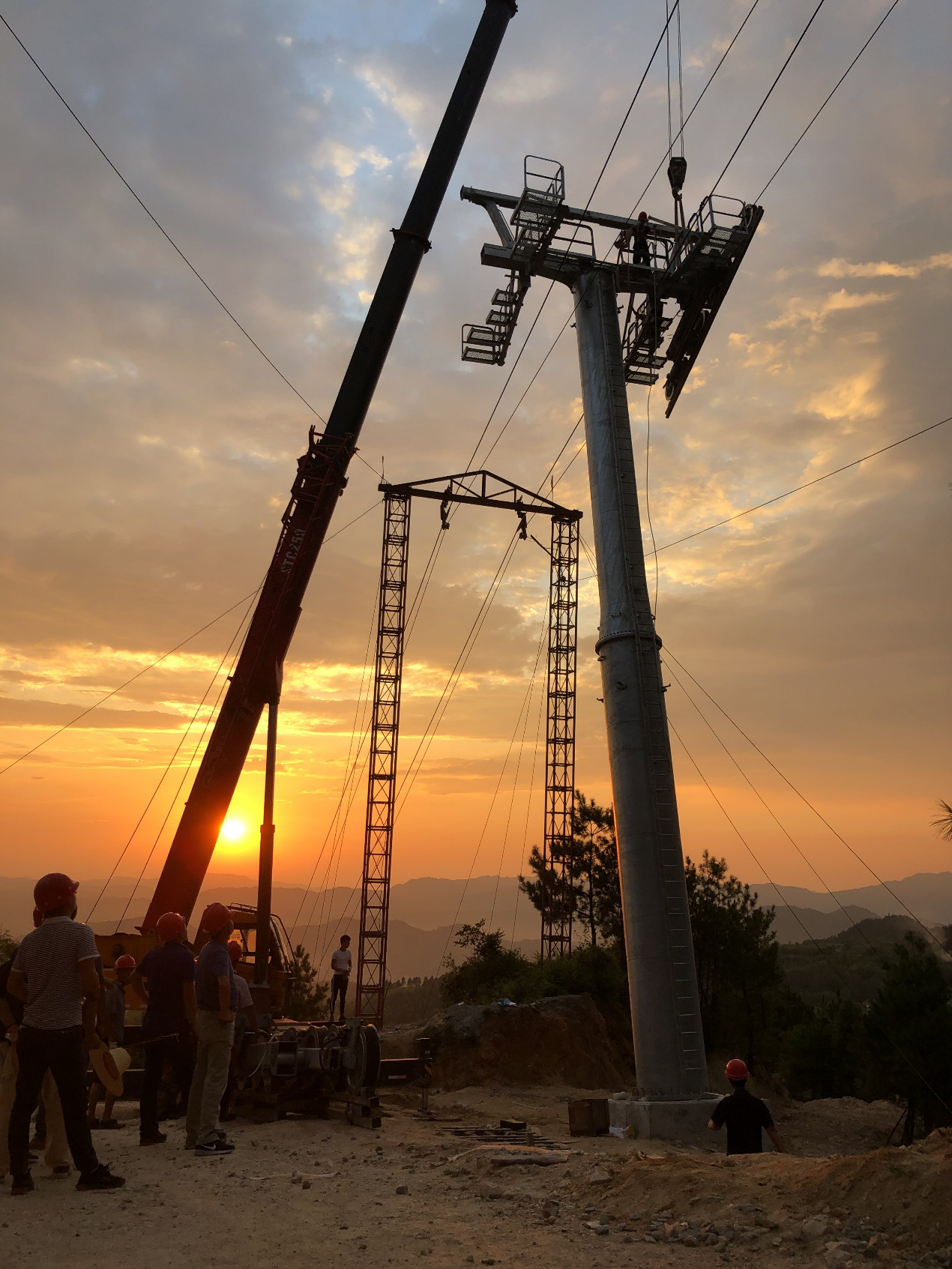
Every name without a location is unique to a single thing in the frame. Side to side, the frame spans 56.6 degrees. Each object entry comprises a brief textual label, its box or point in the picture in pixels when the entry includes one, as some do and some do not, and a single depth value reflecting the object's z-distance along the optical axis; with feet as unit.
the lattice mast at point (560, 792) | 117.29
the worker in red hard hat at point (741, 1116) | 23.56
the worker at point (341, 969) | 67.87
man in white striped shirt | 19.07
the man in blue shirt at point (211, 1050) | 25.08
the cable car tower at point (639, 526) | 40.34
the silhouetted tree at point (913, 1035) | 76.43
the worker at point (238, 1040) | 32.99
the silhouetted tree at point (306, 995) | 104.68
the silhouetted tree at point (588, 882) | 113.60
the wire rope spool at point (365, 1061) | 32.37
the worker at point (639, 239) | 55.42
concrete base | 37.47
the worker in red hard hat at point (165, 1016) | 25.93
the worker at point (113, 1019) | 30.71
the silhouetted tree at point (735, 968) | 97.19
